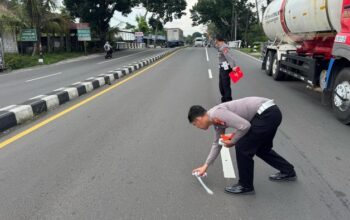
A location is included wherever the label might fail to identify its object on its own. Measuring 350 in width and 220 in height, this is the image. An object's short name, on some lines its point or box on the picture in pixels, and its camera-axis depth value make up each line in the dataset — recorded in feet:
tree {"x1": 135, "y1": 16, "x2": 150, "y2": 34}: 230.07
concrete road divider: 22.51
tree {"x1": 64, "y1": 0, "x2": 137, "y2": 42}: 129.80
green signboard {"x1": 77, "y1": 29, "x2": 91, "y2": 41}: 121.08
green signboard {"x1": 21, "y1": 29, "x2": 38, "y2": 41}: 90.12
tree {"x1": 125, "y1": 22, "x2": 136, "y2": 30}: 288.86
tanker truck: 22.68
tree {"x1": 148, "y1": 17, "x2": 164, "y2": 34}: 203.41
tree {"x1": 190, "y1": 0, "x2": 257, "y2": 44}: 234.58
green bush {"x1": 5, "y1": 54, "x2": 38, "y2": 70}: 76.23
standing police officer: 26.99
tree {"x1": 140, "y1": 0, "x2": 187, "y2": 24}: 174.09
